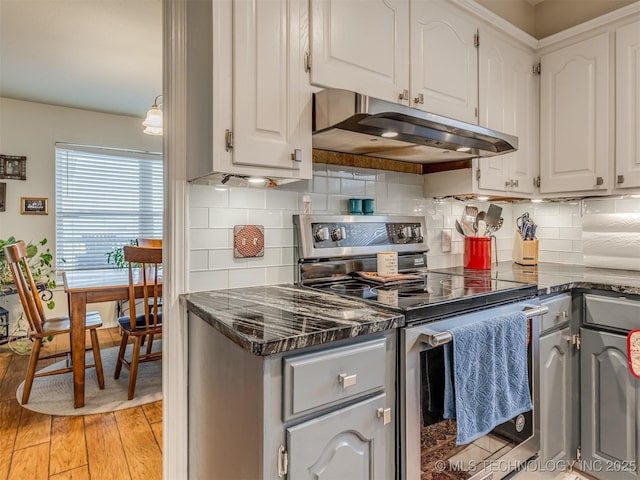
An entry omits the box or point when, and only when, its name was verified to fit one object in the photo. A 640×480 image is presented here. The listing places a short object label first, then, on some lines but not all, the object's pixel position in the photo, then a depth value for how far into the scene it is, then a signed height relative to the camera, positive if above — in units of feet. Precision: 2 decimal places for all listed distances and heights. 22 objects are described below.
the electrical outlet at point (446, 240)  7.39 -0.06
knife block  7.76 -0.32
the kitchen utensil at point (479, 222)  7.36 +0.28
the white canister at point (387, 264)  5.59 -0.40
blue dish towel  3.96 -1.54
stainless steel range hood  4.05 +1.32
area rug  8.00 -3.54
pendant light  9.51 +2.92
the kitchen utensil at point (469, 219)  7.61 +0.36
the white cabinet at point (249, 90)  3.88 +1.60
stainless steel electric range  3.74 -0.79
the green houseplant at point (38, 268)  10.84 -0.96
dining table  8.00 -1.44
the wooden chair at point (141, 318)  7.75 -1.86
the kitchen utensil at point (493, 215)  7.57 +0.43
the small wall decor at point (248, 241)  4.99 -0.04
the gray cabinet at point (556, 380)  5.30 -2.08
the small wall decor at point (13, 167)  13.03 +2.48
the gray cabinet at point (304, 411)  3.00 -1.50
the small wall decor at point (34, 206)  13.48 +1.17
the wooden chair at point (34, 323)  8.03 -1.94
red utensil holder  7.09 -0.31
